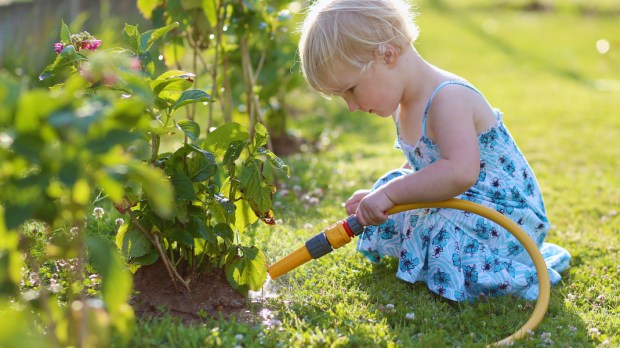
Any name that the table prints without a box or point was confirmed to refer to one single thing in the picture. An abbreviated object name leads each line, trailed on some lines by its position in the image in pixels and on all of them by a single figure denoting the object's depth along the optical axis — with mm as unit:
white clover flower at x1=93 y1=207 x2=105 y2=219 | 2667
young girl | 2377
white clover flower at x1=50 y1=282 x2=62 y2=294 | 2077
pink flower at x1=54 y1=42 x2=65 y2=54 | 2104
